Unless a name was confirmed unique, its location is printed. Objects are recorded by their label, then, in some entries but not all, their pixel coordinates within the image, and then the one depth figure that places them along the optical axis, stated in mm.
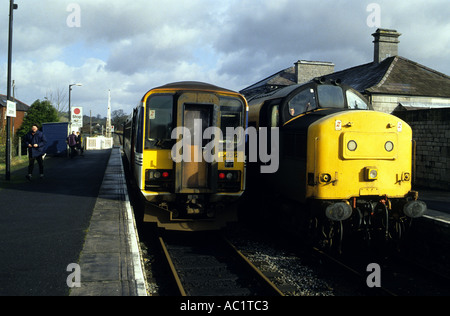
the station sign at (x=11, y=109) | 14905
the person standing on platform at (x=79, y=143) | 26977
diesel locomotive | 6934
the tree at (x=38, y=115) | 45281
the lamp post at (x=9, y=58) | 15328
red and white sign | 27652
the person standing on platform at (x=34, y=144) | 13727
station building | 19297
